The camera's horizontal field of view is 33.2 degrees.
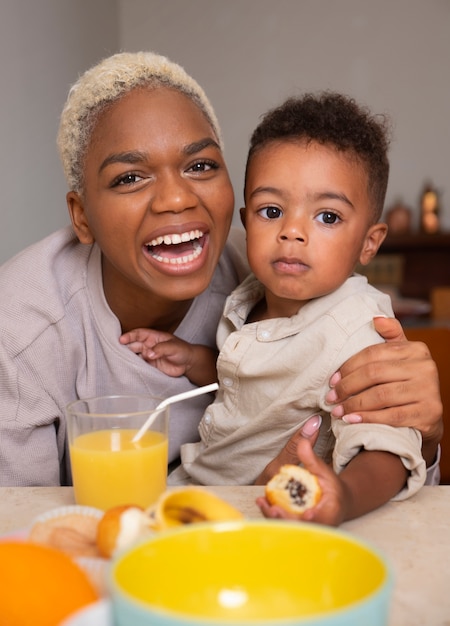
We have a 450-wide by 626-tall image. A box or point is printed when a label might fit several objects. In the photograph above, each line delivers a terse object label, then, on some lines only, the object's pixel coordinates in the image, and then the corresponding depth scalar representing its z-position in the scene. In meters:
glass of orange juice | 0.90
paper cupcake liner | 0.58
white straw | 0.90
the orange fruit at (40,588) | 0.53
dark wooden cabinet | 6.02
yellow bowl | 0.47
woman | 1.37
